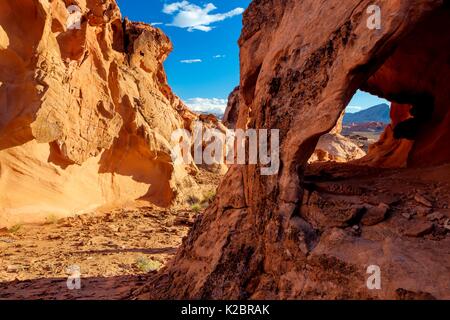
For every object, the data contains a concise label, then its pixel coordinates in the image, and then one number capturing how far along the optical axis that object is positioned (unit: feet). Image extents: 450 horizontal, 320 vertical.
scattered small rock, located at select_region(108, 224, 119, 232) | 30.76
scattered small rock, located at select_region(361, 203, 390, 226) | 10.94
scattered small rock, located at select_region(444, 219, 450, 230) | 10.12
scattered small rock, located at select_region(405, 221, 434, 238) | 10.10
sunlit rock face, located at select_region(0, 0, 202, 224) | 28.71
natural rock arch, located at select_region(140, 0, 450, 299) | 9.71
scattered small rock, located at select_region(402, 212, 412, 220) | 10.77
